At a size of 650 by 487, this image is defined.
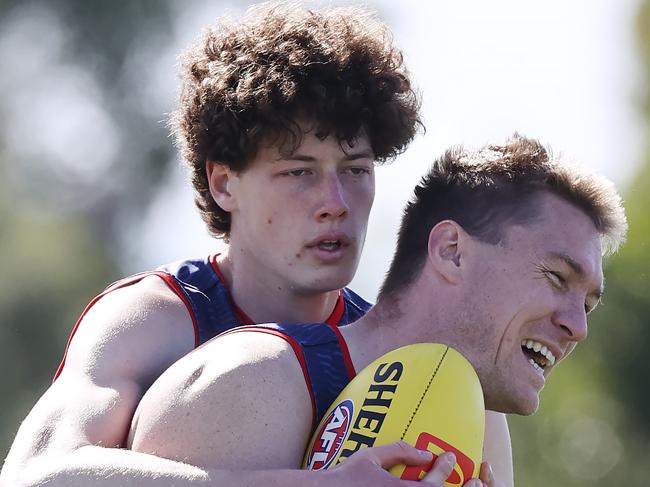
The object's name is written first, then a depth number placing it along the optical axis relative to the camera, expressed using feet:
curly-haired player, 36.32
